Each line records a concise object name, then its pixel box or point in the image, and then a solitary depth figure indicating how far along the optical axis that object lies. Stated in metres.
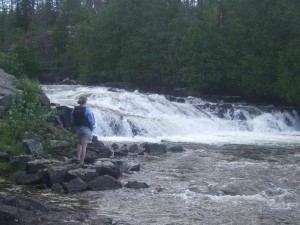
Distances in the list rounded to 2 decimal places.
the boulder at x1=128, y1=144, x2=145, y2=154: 20.09
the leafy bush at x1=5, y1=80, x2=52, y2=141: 16.50
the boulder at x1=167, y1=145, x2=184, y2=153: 20.78
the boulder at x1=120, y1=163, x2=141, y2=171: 16.58
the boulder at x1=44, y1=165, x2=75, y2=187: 13.57
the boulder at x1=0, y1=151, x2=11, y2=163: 15.02
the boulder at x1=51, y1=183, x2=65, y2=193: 13.27
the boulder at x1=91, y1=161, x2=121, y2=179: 14.71
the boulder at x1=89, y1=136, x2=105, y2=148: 19.00
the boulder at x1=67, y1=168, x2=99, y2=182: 13.76
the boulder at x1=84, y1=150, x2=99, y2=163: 16.14
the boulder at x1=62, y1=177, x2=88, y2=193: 13.28
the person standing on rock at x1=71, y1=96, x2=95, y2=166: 15.00
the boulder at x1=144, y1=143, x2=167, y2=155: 20.26
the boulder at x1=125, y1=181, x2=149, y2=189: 14.12
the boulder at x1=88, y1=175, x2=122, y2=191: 13.80
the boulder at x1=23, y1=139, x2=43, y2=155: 15.66
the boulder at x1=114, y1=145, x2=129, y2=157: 19.09
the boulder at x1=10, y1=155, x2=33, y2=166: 14.67
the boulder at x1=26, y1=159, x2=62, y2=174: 14.24
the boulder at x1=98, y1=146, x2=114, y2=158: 18.01
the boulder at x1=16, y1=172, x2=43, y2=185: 13.76
